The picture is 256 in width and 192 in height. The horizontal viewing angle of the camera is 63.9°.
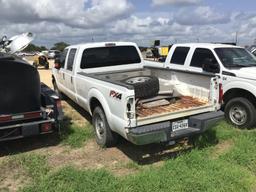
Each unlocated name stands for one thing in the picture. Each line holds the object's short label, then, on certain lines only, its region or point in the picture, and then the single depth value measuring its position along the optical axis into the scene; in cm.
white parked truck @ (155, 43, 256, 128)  442
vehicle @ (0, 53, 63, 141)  356
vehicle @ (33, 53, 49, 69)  1386
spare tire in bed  372
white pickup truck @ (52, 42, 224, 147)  312
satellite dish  586
